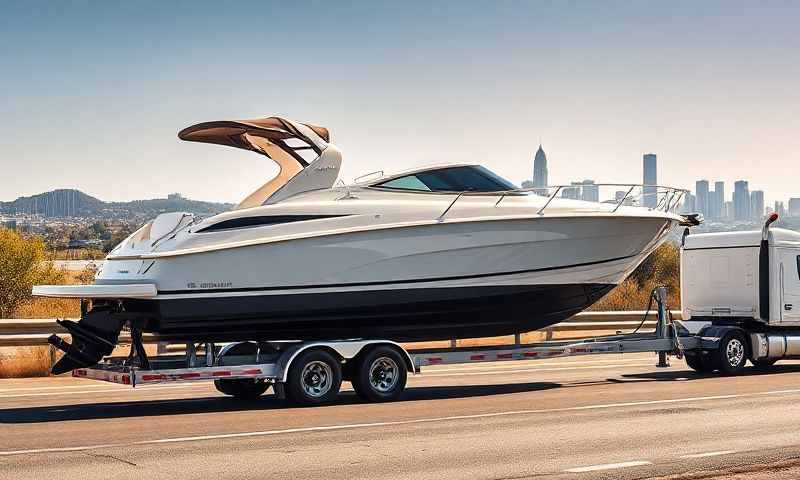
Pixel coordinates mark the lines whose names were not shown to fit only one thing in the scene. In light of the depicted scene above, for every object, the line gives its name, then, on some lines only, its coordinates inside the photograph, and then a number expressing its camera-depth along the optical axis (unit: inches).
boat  563.8
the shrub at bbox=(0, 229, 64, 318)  1175.8
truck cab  732.0
